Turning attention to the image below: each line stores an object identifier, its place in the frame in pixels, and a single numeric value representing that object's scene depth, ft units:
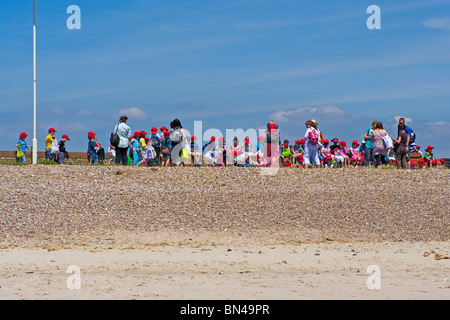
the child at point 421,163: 90.63
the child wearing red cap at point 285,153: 82.53
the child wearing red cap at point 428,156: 92.84
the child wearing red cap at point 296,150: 81.66
